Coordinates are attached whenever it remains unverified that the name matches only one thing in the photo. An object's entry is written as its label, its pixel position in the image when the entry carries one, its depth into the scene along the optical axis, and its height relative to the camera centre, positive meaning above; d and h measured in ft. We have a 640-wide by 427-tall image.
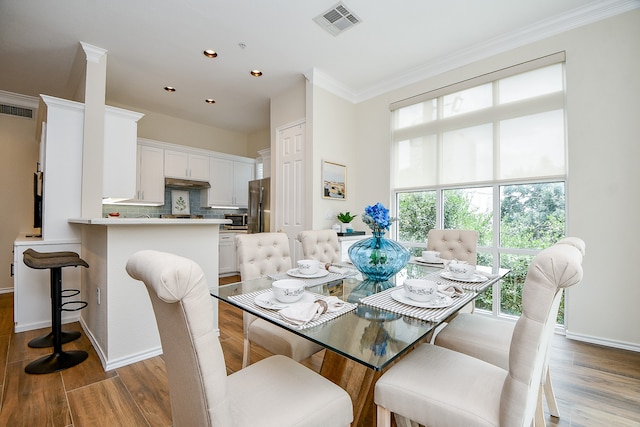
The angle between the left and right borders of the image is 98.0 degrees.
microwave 19.61 -0.26
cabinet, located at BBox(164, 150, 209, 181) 16.38 +3.09
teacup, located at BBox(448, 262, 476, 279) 5.33 -1.08
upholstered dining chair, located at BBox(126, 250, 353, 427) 2.28 -1.61
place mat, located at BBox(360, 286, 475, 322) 3.57 -1.29
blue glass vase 5.46 -0.84
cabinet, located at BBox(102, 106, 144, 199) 10.37 +2.39
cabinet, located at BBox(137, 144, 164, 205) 15.40 +2.30
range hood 16.34 +1.96
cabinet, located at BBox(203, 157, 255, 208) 18.22 +2.27
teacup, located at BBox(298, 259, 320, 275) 5.63 -1.05
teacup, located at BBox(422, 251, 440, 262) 7.23 -1.08
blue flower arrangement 5.50 -0.06
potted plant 12.72 -0.22
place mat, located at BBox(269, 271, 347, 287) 5.21 -1.26
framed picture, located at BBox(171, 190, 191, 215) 17.67 +0.86
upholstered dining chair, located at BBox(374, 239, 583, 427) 2.58 -2.05
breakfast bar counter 6.74 -1.71
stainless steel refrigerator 16.30 +0.59
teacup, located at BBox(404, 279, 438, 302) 3.95 -1.09
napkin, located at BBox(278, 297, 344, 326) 3.31 -1.21
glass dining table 2.92 -1.32
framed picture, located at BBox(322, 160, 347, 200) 12.48 +1.60
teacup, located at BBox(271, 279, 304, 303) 3.85 -1.06
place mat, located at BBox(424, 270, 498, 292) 4.86 -1.28
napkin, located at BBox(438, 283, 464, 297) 4.39 -1.24
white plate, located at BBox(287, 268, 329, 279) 5.52 -1.20
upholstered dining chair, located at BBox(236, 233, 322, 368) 4.91 -1.30
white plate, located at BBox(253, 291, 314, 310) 3.77 -1.23
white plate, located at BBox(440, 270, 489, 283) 5.25 -1.22
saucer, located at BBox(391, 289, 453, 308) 3.85 -1.25
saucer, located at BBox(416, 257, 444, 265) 7.23 -1.24
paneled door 12.71 +1.49
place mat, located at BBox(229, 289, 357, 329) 3.33 -1.28
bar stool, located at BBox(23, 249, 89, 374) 6.55 -2.45
